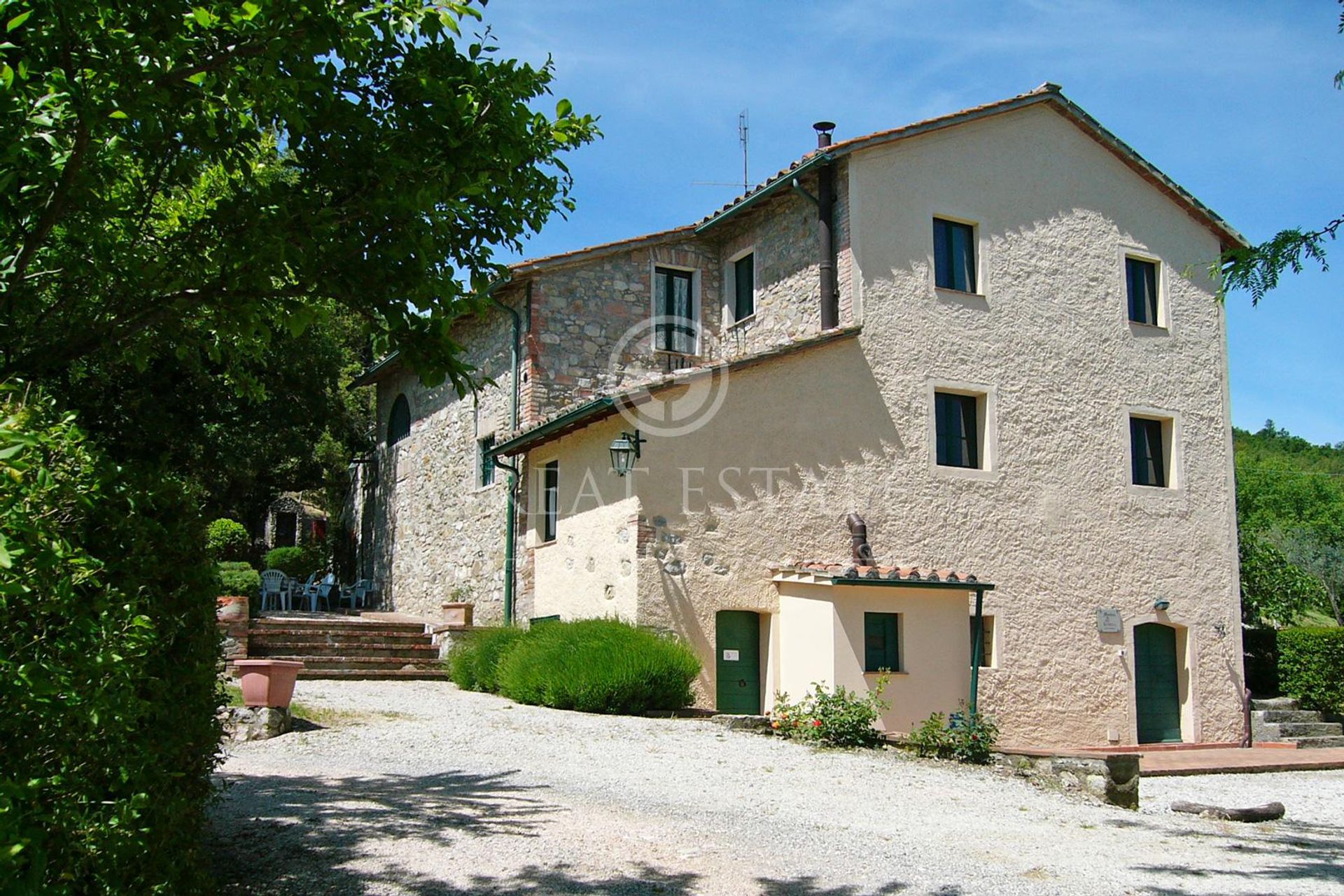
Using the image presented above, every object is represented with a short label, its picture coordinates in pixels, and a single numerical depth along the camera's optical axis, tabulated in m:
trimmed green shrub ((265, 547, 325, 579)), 25.42
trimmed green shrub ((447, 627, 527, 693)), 14.48
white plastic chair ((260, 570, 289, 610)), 22.98
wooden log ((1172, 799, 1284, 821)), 9.88
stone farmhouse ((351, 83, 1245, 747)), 13.91
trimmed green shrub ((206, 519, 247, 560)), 23.19
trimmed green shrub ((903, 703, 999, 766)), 11.15
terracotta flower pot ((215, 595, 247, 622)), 15.31
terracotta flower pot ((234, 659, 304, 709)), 10.34
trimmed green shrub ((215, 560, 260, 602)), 17.66
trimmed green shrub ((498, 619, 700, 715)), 12.51
